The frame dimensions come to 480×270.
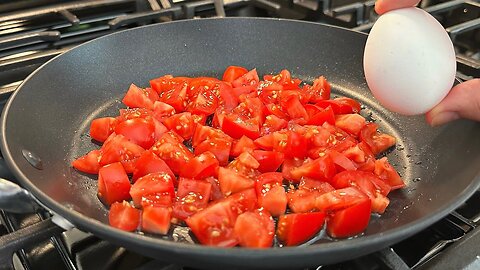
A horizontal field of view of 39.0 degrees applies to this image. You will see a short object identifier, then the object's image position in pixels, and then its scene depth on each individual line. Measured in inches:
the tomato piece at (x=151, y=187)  13.6
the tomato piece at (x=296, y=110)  16.3
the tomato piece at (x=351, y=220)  12.9
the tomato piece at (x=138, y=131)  15.3
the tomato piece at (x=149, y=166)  14.3
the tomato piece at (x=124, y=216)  12.8
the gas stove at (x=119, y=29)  12.3
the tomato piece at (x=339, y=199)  13.1
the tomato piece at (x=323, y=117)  16.1
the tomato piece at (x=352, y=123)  15.9
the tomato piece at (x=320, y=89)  17.0
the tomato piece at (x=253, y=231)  12.3
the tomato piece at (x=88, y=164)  14.5
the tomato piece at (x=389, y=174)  14.3
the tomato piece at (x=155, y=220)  12.8
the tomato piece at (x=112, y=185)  13.7
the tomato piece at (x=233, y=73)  17.7
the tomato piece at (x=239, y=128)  15.6
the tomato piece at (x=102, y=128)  15.6
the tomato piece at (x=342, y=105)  16.6
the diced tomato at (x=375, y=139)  15.5
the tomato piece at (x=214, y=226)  12.5
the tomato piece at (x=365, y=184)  13.5
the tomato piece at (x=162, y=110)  16.4
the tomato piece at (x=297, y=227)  12.7
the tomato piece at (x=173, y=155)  14.6
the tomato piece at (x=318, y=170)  14.2
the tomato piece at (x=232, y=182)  13.9
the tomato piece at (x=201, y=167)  14.2
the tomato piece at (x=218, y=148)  14.9
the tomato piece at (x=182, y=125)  15.8
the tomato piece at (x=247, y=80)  17.5
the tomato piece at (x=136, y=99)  16.7
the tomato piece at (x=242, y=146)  15.1
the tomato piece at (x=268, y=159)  14.8
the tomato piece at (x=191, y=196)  13.4
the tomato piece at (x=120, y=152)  14.6
